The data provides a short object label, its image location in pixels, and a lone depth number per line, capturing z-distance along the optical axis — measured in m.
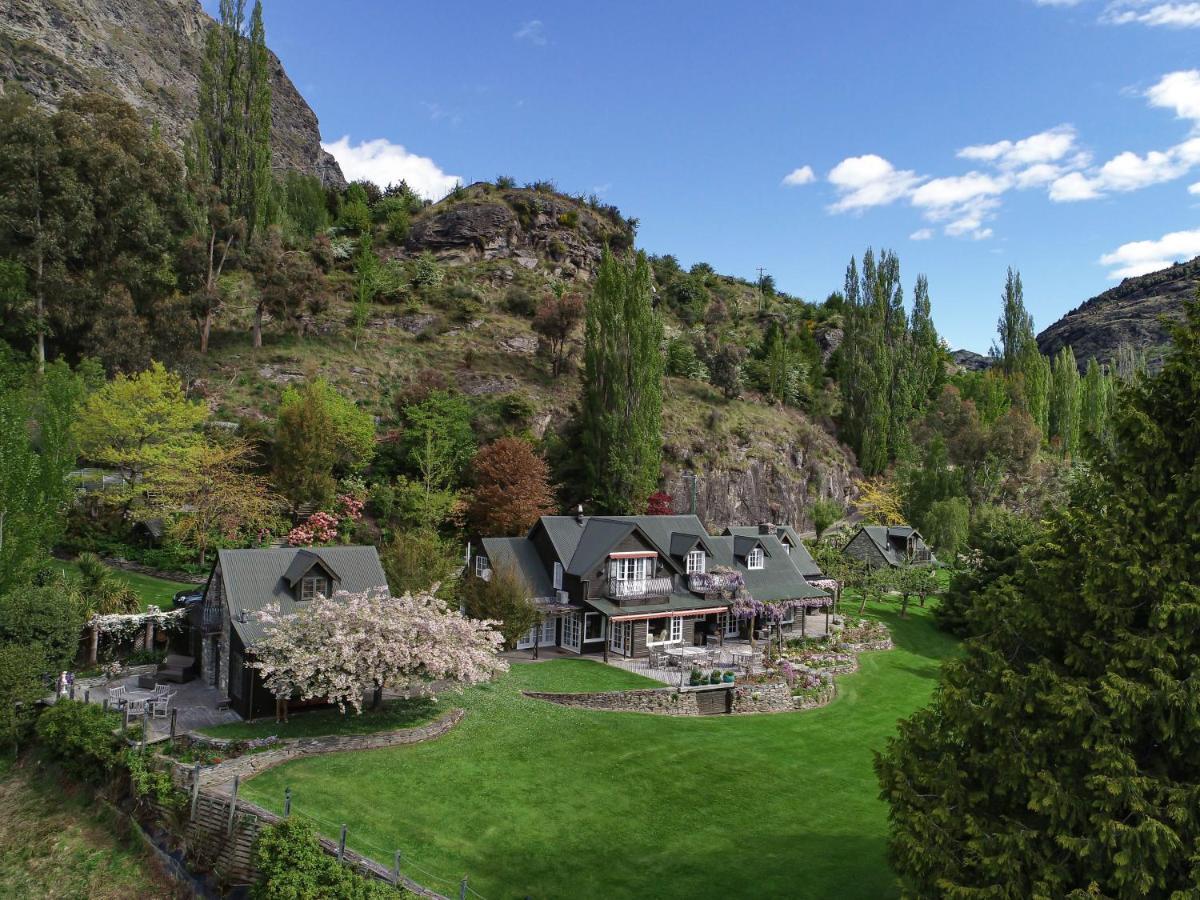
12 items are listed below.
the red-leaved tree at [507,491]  43.03
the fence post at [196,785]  17.77
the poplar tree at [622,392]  51.56
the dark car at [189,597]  29.35
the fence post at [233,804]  16.81
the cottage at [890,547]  54.66
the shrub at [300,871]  14.30
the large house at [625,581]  34.22
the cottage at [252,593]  23.88
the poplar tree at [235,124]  59.72
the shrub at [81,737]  20.50
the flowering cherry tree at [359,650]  21.77
